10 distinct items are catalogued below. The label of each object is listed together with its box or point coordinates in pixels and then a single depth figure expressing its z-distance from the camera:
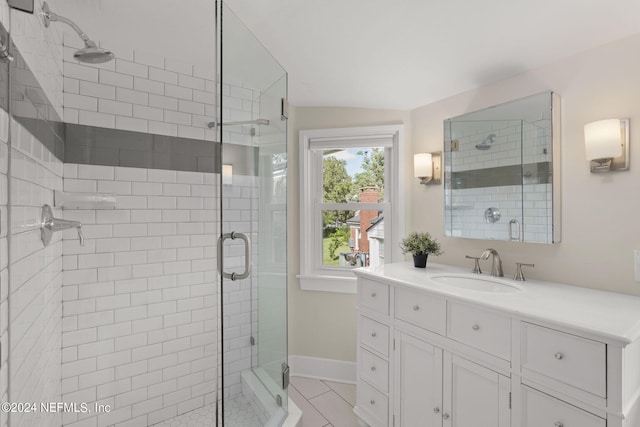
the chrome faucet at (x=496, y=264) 1.79
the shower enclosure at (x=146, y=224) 1.29
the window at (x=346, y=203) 2.50
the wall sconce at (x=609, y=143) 1.41
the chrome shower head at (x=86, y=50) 1.36
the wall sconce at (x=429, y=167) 2.25
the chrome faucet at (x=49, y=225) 1.39
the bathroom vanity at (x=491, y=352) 1.03
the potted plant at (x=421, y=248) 2.04
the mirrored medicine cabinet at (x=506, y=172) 1.66
